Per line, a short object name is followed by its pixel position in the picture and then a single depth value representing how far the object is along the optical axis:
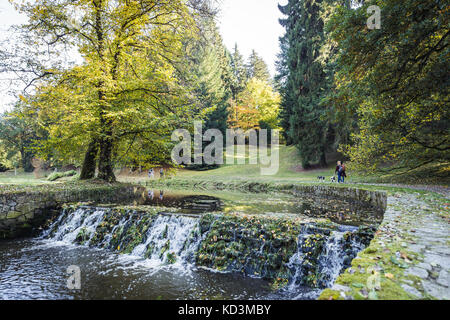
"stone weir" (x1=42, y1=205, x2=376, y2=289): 4.82
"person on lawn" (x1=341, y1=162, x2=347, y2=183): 14.39
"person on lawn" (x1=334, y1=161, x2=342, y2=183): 14.41
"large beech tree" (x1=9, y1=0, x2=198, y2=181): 9.70
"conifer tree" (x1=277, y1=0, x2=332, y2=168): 22.17
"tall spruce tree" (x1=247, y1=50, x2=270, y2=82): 55.47
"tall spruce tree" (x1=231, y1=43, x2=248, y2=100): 43.00
